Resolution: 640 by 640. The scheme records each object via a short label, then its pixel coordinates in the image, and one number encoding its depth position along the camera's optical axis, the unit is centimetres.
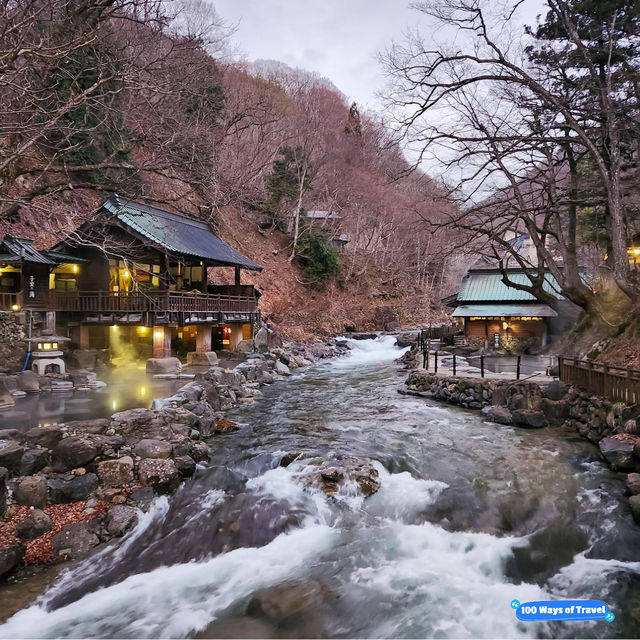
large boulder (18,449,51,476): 737
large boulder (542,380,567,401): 1274
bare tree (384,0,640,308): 1182
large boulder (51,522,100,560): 600
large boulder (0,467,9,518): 627
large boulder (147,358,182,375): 1740
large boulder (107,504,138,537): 654
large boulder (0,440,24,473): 716
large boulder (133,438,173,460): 844
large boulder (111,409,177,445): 932
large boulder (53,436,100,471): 771
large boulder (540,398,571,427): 1217
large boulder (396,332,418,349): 3356
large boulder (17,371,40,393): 1376
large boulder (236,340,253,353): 2306
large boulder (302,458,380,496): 834
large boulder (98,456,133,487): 760
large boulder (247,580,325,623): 526
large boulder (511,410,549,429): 1216
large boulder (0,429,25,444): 826
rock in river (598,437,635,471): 874
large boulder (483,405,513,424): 1266
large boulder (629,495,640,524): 701
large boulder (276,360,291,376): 2133
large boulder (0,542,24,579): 534
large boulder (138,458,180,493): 777
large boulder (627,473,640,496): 758
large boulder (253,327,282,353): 2416
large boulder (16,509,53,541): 603
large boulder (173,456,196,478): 849
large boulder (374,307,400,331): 4159
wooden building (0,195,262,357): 1781
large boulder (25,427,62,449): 815
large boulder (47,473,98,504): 704
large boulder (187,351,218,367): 2020
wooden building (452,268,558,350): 2417
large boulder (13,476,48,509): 669
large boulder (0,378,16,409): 1166
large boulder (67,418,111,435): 891
